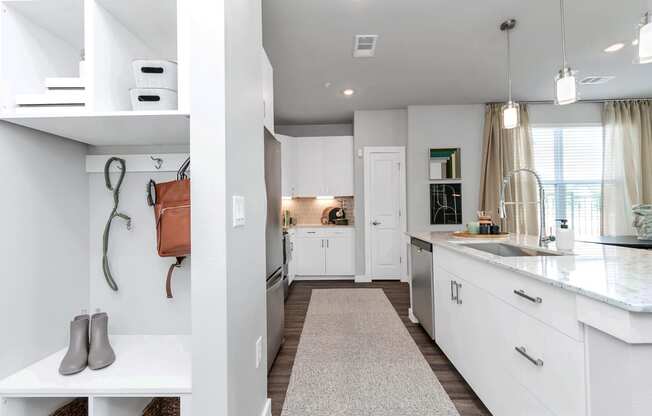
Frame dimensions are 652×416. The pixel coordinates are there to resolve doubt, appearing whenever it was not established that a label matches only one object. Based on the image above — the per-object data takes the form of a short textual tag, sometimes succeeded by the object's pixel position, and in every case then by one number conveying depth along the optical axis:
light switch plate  1.14
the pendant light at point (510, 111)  2.66
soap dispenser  1.70
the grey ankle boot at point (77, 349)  1.10
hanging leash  1.35
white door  5.16
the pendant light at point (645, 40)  1.40
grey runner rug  1.81
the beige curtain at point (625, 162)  4.82
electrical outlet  1.48
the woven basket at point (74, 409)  1.17
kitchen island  0.86
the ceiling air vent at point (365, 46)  2.98
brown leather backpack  1.16
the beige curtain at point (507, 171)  4.80
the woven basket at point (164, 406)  1.35
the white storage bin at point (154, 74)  1.07
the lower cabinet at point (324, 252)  5.30
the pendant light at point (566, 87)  2.03
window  5.04
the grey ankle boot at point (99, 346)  1.13
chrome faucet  1.94
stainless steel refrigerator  2.17
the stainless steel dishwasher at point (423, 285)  2.59
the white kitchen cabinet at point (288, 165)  5.19
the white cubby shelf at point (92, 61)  1.01
